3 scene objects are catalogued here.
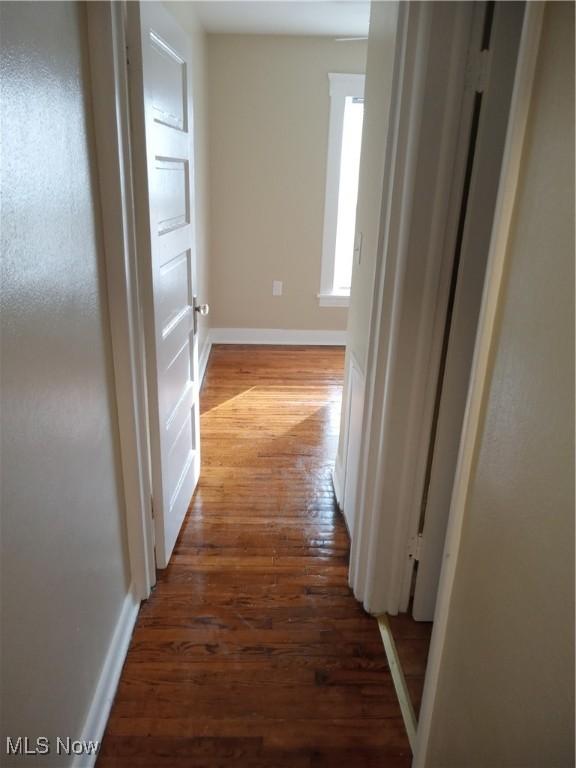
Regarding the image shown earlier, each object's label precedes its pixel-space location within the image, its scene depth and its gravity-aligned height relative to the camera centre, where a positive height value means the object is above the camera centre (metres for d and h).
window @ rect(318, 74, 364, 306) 4.19 +0.12
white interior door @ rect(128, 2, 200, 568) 1.51 -0.17
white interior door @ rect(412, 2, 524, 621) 1.27 -0.23
